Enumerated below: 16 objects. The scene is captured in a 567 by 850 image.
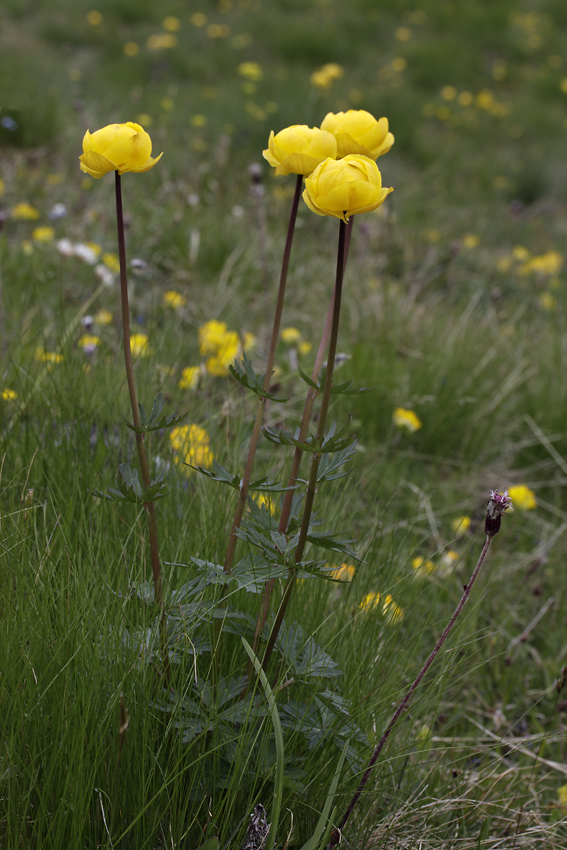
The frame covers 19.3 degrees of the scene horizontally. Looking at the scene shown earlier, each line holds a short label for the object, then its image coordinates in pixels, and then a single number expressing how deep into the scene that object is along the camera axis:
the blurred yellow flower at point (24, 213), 1.60
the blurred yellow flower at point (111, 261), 1.44
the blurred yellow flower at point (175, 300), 1.24
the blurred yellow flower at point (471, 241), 2.28
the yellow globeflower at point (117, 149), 0.65
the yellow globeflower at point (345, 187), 0.63
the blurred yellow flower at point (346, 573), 0.80
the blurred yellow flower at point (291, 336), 1.30
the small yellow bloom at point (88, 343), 0.96
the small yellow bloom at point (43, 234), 1.47
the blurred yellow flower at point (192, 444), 0.82
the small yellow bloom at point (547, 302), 1.92
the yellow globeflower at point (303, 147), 0.66
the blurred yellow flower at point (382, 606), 0.73
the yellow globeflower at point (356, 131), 0.68
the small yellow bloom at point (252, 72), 2.63
